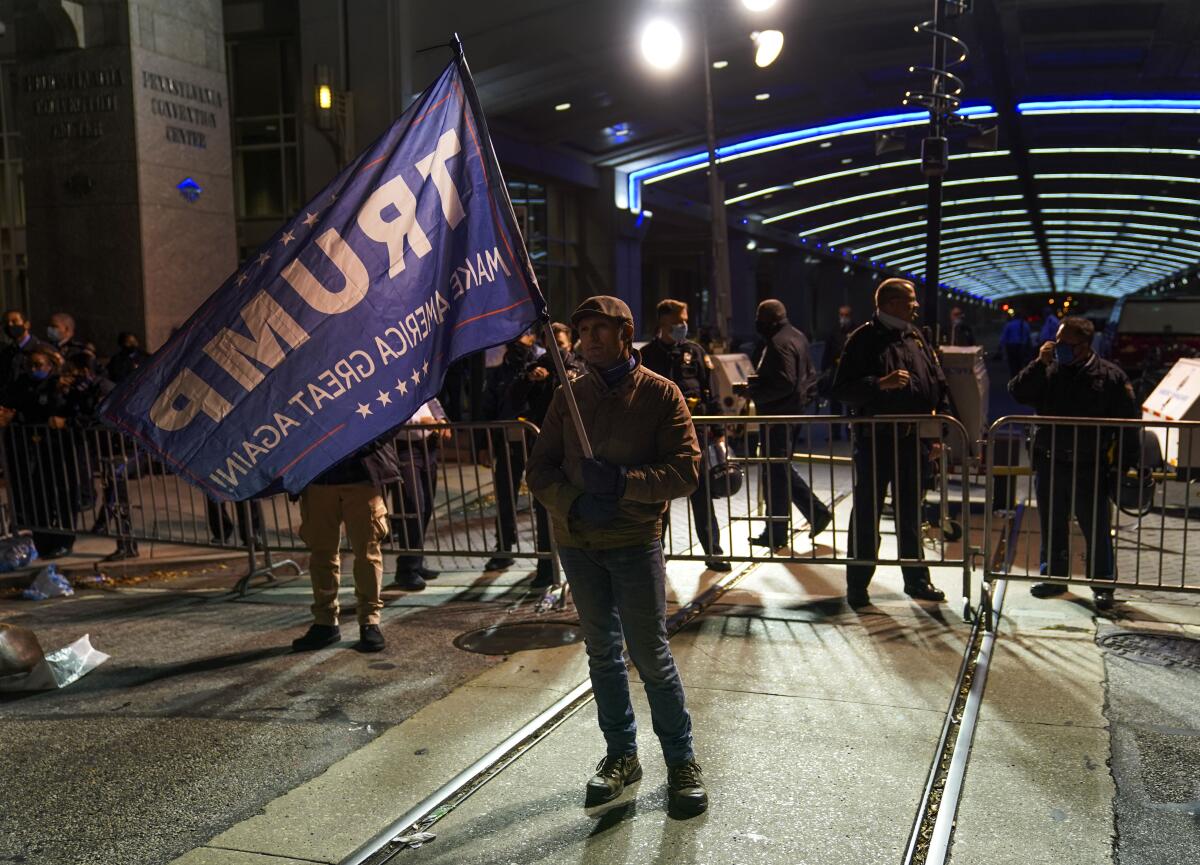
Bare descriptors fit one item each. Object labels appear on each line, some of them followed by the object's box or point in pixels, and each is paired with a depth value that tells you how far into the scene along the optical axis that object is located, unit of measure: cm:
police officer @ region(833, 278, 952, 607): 714
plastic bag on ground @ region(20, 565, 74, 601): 822
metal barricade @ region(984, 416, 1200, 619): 689
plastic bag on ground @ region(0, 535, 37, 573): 910
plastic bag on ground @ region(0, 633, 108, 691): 594
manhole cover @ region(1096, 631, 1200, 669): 612
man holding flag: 425
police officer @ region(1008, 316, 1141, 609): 723
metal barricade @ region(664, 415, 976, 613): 711
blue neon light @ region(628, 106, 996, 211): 2684
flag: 434
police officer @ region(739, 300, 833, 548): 866
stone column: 1475
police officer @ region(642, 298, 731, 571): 823
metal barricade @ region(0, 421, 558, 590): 811
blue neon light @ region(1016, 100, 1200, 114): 2373
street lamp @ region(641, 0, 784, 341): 1468
